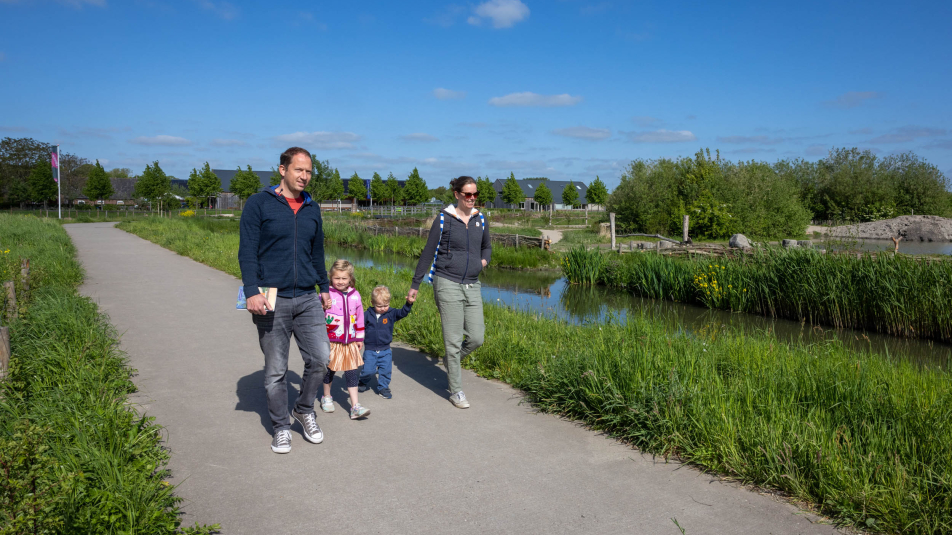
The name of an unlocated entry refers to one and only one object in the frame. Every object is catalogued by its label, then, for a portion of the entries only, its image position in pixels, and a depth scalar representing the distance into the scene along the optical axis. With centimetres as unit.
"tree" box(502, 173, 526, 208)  7238
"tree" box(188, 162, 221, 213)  5991
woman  502
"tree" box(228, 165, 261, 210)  5938
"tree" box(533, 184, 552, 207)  7619
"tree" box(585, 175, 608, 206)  6838
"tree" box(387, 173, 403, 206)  6975
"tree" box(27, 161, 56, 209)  5509
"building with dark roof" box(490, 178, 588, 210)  9011
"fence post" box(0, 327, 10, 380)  453
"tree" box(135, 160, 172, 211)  5106
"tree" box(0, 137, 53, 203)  7234
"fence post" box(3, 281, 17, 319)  660
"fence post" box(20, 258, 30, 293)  856
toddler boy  530
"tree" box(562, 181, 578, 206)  7812
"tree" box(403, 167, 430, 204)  6831
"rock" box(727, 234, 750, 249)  2039
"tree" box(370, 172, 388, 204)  7188
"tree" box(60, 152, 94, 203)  7700
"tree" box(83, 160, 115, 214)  5744
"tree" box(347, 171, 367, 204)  7150
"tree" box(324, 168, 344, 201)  6252
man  392
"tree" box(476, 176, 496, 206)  6969
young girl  475
